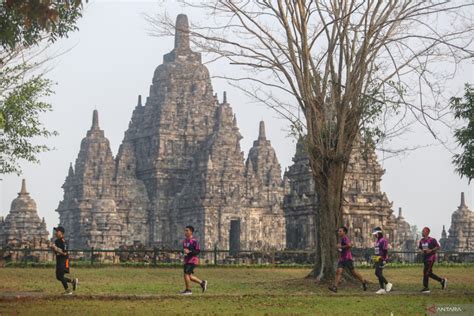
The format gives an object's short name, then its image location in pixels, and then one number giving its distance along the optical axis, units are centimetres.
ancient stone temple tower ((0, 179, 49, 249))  6800
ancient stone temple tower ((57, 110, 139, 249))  6881
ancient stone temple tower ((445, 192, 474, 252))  8388
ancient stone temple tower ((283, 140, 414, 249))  5469
